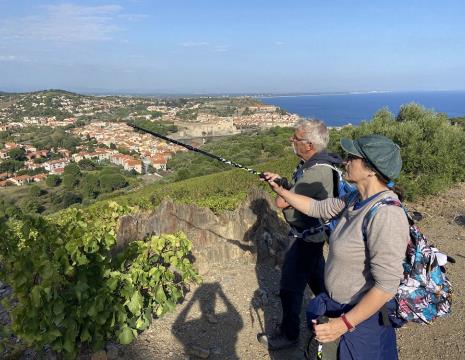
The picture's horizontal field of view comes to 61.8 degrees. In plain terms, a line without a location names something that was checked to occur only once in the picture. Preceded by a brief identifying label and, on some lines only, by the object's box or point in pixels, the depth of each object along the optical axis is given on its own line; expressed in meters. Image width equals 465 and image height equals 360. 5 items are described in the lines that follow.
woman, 1.80
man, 3.06
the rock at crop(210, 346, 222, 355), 3.71
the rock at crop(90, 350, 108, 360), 3.44
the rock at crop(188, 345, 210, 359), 3.62
